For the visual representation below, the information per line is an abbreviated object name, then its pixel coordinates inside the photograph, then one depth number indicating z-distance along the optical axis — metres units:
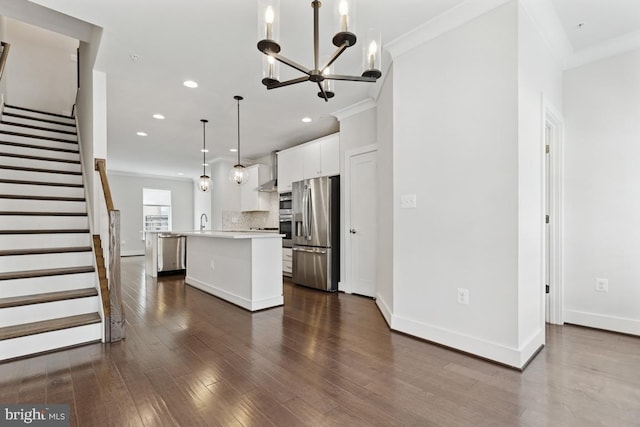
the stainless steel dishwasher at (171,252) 5.90
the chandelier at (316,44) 1.60
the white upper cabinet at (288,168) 5.59
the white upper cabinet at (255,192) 7.03
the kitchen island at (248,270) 3.60
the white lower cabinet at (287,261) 5.71
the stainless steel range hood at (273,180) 6.49
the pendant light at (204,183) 5.25
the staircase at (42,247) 2.48
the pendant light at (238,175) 4.50
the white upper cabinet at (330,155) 4.79
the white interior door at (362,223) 4.17
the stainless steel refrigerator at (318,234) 4.65
